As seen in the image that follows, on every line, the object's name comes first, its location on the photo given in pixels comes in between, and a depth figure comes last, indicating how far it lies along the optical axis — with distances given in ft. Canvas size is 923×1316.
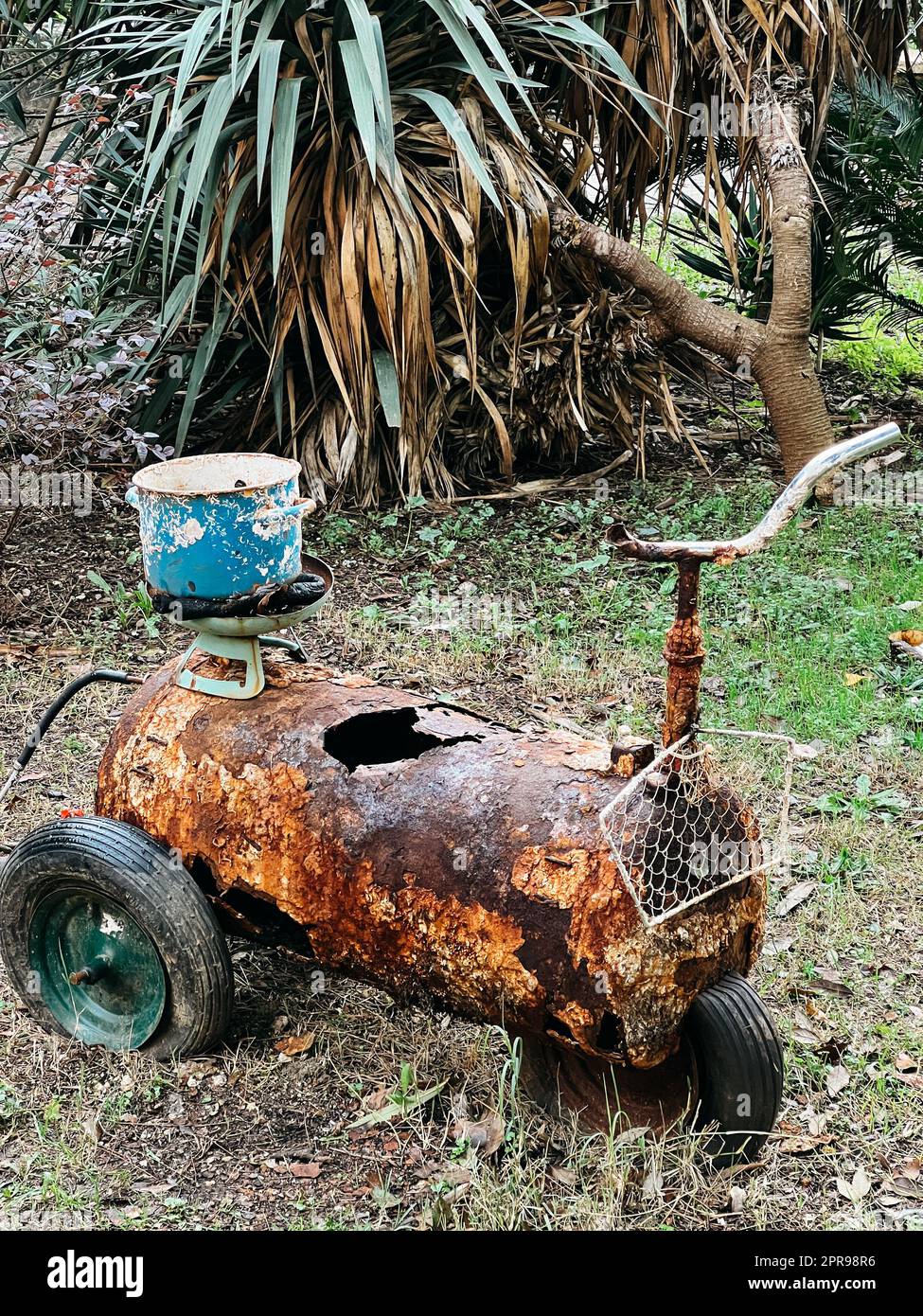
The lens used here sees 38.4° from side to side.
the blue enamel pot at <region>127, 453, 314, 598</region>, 9.49
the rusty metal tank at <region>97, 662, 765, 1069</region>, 8.28
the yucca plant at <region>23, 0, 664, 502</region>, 17.79
